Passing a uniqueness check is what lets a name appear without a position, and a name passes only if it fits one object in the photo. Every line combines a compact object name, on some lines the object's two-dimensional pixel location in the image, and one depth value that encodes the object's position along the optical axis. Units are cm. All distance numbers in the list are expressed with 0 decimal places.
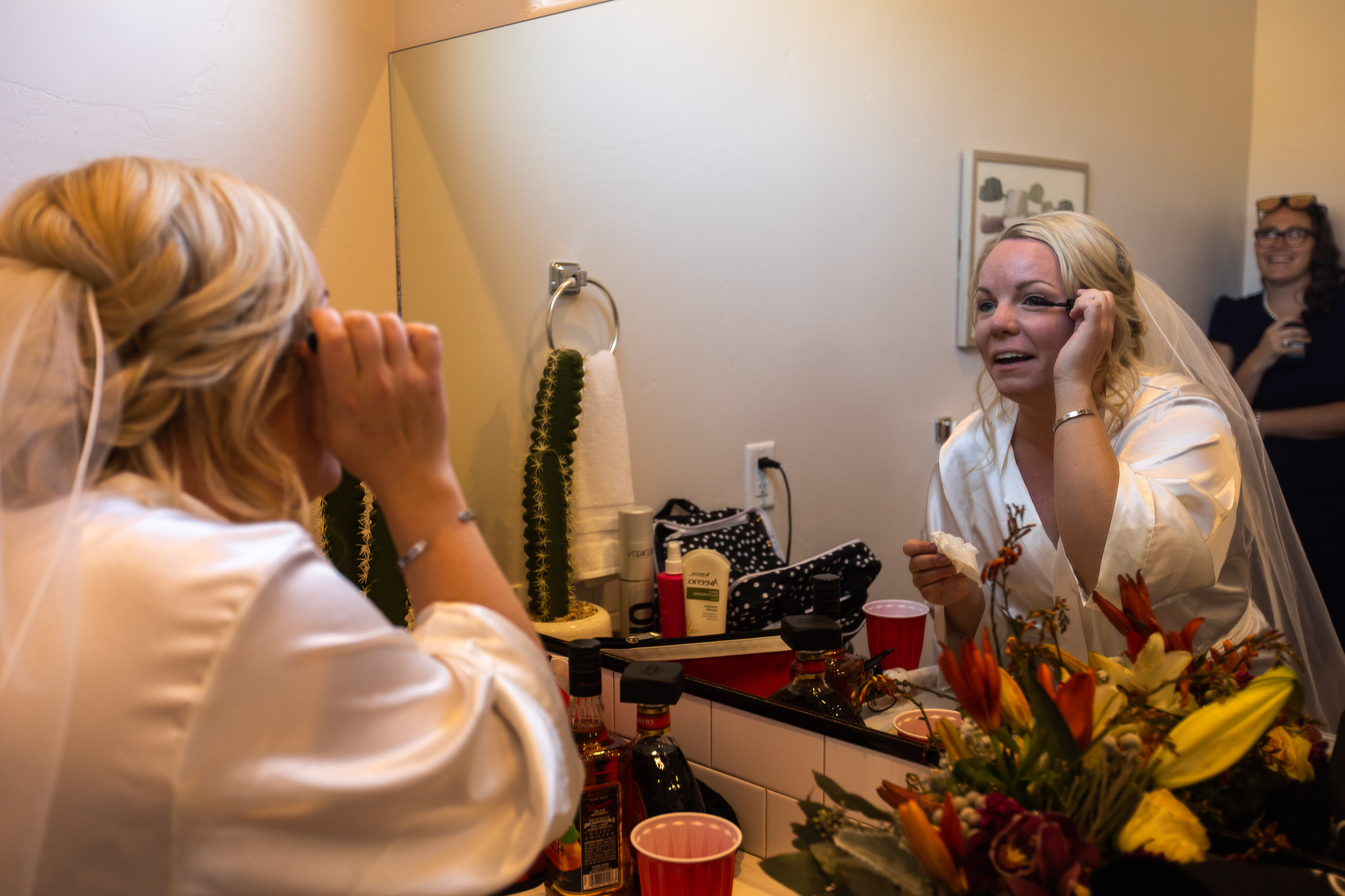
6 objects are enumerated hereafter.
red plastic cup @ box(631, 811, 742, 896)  89
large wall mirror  81
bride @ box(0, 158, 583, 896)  52
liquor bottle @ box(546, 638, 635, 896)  99
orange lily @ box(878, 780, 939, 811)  66
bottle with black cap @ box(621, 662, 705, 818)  101
